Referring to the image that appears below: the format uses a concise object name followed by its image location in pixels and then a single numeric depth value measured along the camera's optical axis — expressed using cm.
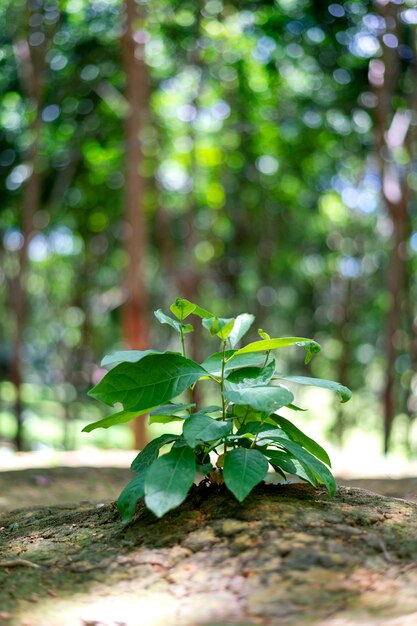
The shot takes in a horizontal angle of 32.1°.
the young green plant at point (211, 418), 271
